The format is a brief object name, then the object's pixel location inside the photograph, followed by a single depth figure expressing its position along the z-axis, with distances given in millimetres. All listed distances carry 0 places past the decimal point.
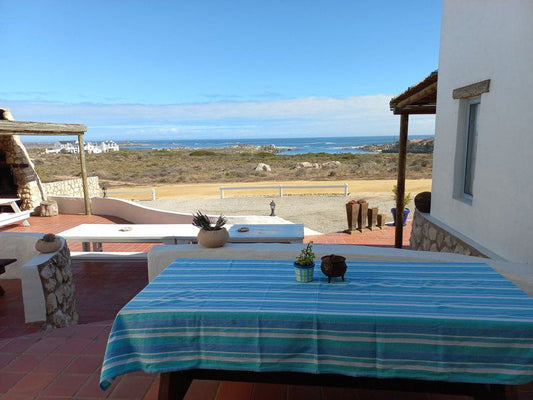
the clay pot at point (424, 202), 7125
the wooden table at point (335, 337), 2146
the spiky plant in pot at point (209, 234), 4137
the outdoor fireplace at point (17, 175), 13180
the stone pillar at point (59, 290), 4828
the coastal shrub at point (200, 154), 57188
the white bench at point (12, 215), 9688
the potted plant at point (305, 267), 2760
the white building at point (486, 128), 4004
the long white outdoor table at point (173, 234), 6488
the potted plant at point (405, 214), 10320
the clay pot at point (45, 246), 5090
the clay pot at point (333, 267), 2738
